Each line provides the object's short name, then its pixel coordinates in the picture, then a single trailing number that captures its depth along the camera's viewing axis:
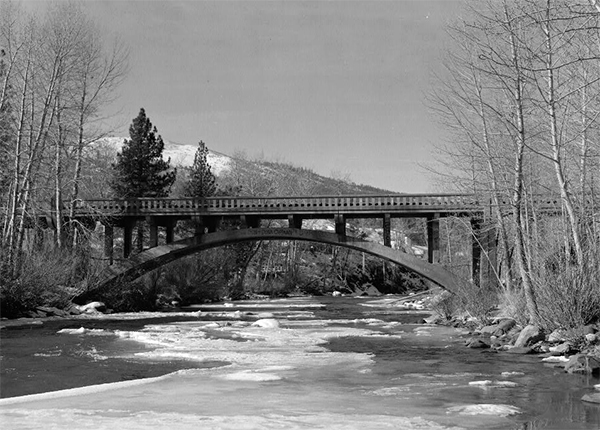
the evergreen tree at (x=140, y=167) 53.03
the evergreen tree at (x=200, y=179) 57.88
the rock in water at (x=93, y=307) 30.78
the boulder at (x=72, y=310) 29.18
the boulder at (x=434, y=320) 26.23
